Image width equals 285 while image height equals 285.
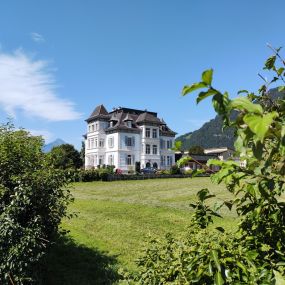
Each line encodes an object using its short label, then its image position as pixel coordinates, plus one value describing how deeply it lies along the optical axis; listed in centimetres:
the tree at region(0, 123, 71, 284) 589
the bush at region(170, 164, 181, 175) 5423
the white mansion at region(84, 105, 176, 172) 6531
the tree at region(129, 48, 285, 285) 145
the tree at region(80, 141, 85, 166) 9138
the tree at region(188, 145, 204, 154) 9581
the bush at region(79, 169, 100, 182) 4217
